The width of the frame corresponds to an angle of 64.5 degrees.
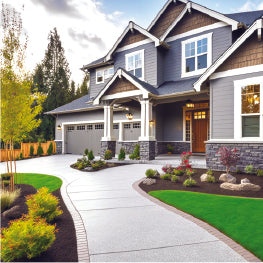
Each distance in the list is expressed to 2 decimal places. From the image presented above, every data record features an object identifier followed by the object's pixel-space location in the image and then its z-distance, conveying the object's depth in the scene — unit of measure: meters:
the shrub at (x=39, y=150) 18.23
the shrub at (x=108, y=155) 12.60
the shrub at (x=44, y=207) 3.96
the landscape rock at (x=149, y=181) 7.20
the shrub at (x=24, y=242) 2.71
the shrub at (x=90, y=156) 12.00
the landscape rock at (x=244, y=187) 6.21
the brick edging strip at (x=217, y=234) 2.85
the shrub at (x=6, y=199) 5.19
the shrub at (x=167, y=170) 8.31
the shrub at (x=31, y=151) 18.00
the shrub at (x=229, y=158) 7.61
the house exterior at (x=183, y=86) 8.54
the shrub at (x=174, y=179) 7.38
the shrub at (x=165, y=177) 7.78
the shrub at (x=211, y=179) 7.22
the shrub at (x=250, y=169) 8.09
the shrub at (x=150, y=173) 7.93
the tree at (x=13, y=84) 6.24
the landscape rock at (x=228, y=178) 7.07
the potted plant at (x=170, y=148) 14.48
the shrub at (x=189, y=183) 6.77
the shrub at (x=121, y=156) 11.94
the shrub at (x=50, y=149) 18.77
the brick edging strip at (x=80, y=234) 2.86
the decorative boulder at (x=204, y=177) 7.38
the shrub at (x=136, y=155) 11.97
